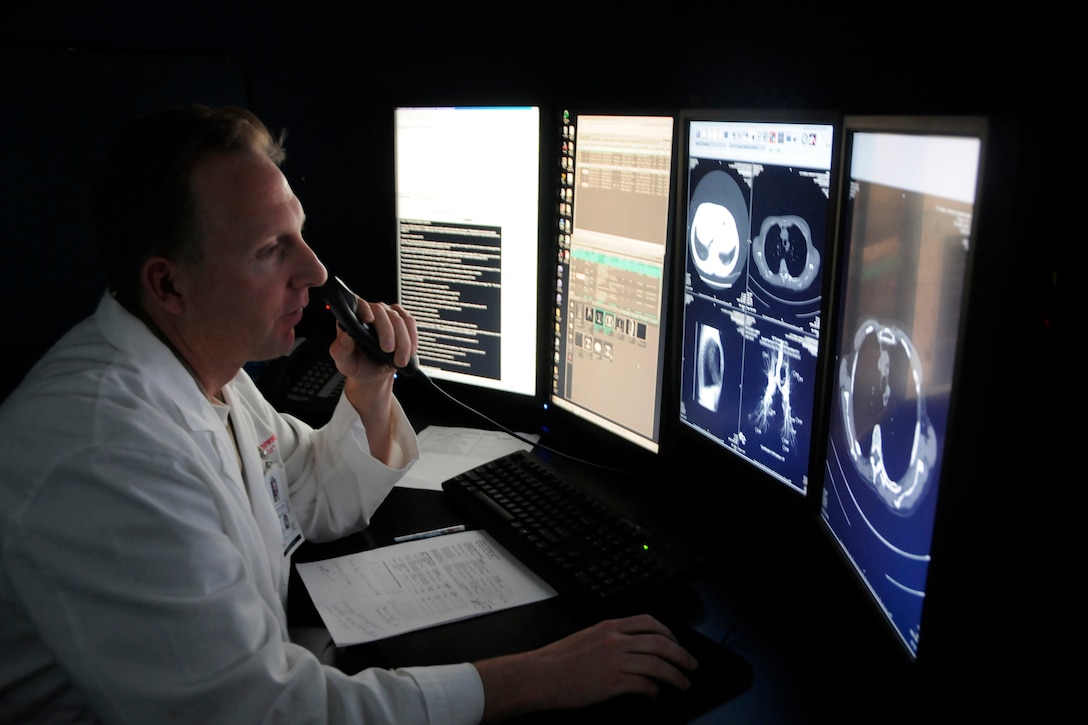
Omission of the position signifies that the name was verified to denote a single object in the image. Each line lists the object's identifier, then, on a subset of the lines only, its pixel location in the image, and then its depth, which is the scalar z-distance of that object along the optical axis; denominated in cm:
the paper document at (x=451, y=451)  154
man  84
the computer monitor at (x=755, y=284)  105
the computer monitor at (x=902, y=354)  66
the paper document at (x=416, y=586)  110
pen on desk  132
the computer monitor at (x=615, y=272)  137
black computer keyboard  113
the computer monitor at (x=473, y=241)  164
